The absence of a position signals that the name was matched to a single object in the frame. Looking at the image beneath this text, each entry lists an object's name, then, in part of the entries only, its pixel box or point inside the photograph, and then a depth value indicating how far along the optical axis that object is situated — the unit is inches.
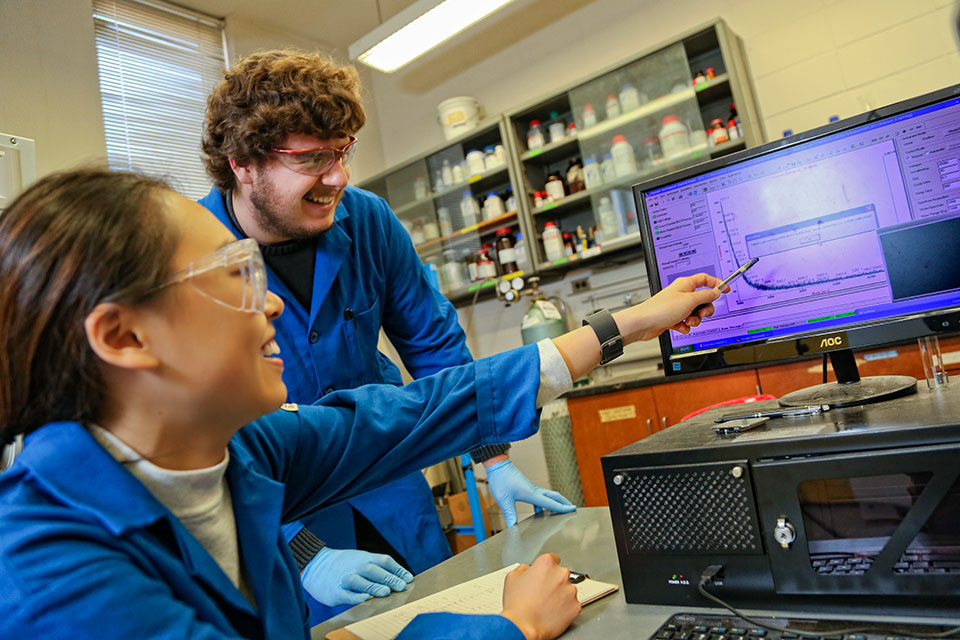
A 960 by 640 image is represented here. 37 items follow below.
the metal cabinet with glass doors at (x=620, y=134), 112.5
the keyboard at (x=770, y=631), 23.0
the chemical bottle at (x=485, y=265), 142.6
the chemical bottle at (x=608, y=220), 122.9
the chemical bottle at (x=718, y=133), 110.5
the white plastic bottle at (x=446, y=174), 147.9
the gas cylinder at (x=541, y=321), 128.0
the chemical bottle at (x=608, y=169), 122.6
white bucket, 146.3
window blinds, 130.3
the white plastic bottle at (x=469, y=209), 145.2
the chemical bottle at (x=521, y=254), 136.6
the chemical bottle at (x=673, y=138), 113.4
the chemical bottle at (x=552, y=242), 130.2
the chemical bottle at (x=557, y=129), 130.6
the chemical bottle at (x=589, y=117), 125.2
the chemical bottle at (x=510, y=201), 137.8
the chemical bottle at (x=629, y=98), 119.1
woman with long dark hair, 19.9
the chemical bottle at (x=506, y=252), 137.7
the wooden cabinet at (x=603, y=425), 103.0
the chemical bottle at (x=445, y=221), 149.1
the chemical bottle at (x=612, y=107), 122.0
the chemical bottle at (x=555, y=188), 130.6
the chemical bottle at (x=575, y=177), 128.9
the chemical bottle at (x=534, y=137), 132.6
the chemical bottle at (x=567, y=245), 130.6
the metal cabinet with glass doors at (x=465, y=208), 138.6
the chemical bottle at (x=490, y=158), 139.0
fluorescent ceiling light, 116.8
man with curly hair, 49.7
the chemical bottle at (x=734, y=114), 111.6
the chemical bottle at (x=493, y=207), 140.5
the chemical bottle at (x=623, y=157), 119.5
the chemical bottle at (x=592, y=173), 124.4
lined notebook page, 31.4
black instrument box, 25.1
